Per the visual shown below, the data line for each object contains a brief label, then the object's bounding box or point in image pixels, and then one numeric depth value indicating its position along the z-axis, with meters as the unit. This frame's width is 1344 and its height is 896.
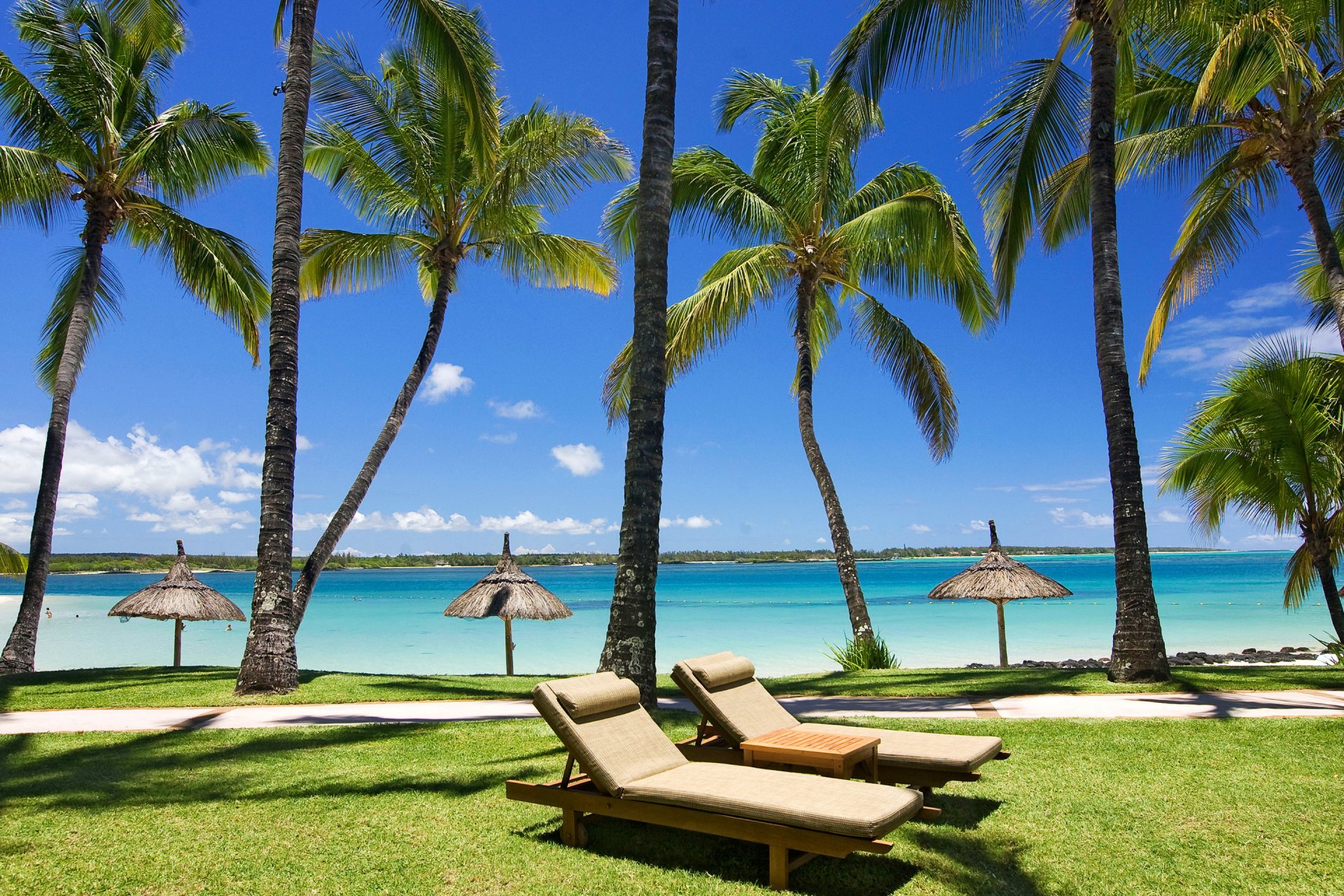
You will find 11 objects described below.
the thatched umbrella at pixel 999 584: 12.90
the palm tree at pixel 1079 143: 8.25
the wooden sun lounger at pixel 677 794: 3.28
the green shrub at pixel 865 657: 11.57
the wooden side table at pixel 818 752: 4.05
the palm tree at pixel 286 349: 8.66
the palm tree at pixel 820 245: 12.17
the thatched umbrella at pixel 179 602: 12.90
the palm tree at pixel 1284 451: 10.80
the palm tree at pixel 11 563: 13.62
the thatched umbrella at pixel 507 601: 13.05
